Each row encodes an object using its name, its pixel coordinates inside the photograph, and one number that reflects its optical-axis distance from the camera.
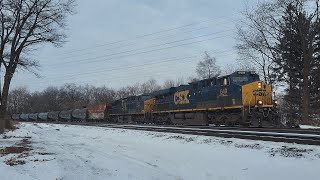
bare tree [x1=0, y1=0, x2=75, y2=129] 19.88
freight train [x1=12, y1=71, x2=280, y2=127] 15.41
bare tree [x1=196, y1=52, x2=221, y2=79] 48.13
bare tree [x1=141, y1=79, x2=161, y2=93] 90.44
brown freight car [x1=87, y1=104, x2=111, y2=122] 34.88
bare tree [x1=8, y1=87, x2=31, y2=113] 95.26
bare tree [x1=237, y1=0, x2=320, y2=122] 24.58
